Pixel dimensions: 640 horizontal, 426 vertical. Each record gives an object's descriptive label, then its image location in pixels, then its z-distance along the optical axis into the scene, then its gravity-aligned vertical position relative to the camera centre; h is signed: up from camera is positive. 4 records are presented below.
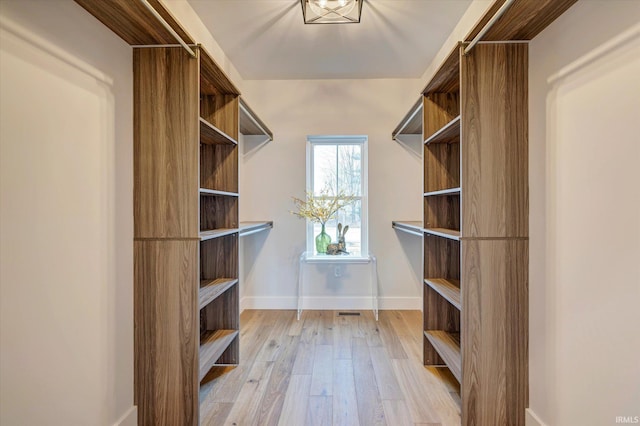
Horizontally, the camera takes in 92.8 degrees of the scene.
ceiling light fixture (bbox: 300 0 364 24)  2.05 +1.42
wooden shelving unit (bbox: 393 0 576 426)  1.55 -0.09
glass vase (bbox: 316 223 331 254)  3.39 -0.31
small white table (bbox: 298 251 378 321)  3.24 -0.52
